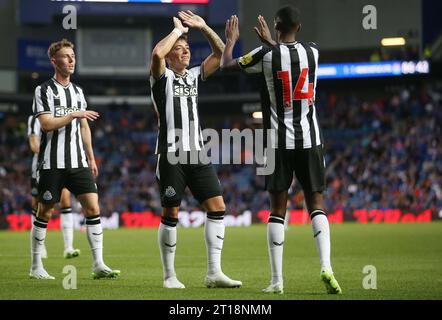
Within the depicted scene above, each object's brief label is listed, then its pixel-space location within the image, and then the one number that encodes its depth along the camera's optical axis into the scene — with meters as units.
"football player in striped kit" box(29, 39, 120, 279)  20.86
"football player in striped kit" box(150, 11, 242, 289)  17.98
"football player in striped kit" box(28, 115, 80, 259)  28.50
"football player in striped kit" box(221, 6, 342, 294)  16.62
